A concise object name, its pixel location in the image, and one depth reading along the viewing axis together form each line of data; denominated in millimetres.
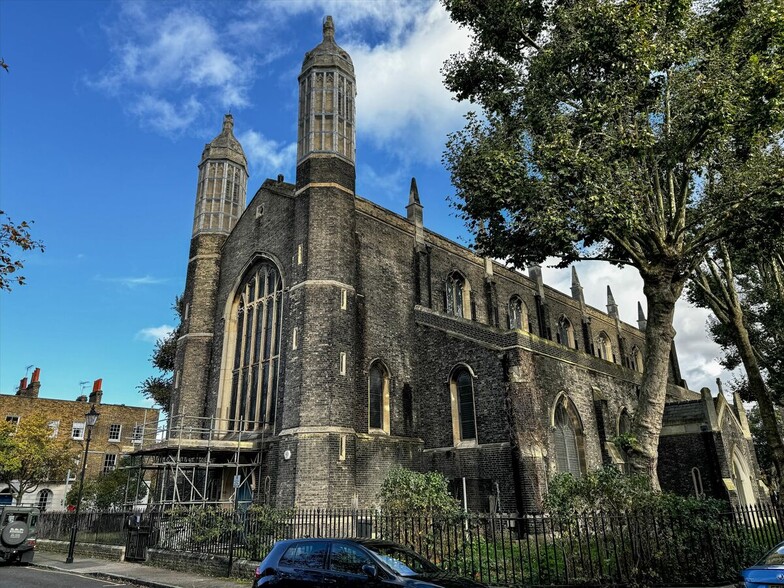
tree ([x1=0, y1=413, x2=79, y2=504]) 32625
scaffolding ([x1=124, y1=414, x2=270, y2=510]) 18500
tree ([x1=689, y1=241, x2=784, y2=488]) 15820
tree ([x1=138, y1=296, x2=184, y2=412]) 34281
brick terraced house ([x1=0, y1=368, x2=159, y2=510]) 39531
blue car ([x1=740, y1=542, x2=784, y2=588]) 6590
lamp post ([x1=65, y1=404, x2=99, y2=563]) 16875
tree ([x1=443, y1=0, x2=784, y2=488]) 11898
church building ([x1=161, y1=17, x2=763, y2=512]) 17625
